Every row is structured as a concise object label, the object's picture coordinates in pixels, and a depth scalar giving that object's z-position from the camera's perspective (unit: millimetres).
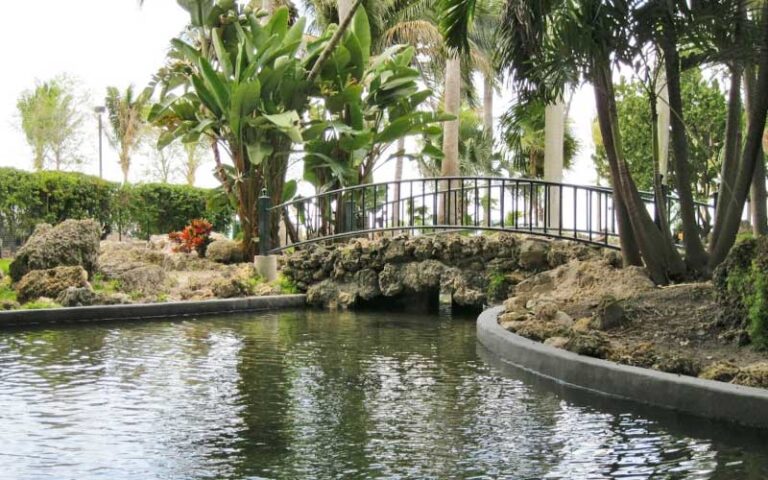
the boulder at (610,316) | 8672
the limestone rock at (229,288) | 14531
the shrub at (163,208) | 26500
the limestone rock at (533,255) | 14234
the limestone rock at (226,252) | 19203
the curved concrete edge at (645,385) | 5836
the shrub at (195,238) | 20203
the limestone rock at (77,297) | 12328
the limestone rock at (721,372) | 6340
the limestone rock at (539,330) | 8434
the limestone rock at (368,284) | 15492
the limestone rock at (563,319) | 9039
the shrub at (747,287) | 7211
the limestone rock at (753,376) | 6078
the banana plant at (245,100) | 17578
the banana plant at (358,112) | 18844
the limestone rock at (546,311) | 9312
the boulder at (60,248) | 14047
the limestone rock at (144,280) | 14414
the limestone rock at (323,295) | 15734
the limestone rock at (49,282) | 12836
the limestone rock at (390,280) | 15219
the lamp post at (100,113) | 38812
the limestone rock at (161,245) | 21595
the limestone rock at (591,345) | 7496
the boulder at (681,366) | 6672
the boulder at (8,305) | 11938
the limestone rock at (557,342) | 8058
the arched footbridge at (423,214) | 13773
